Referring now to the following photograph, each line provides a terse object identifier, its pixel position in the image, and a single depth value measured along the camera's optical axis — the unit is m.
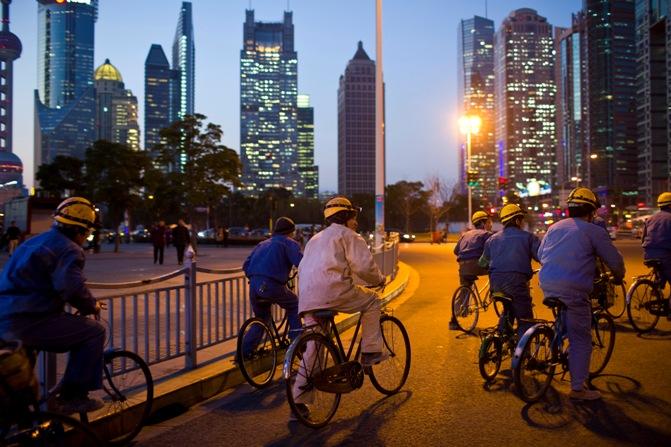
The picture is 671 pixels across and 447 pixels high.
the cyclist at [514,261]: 6.55
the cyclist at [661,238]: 8.88
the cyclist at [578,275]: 5.64
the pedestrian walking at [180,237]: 25.05
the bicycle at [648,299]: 9.00
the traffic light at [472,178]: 33.31
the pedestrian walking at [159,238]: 25.11
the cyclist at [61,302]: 4.20
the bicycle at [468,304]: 9.44
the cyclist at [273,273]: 6.97
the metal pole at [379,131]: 19.05
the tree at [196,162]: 31.80
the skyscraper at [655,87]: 123.44
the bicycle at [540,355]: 5.57
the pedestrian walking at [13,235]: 27.20
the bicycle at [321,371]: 5.16
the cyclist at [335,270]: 5.33
